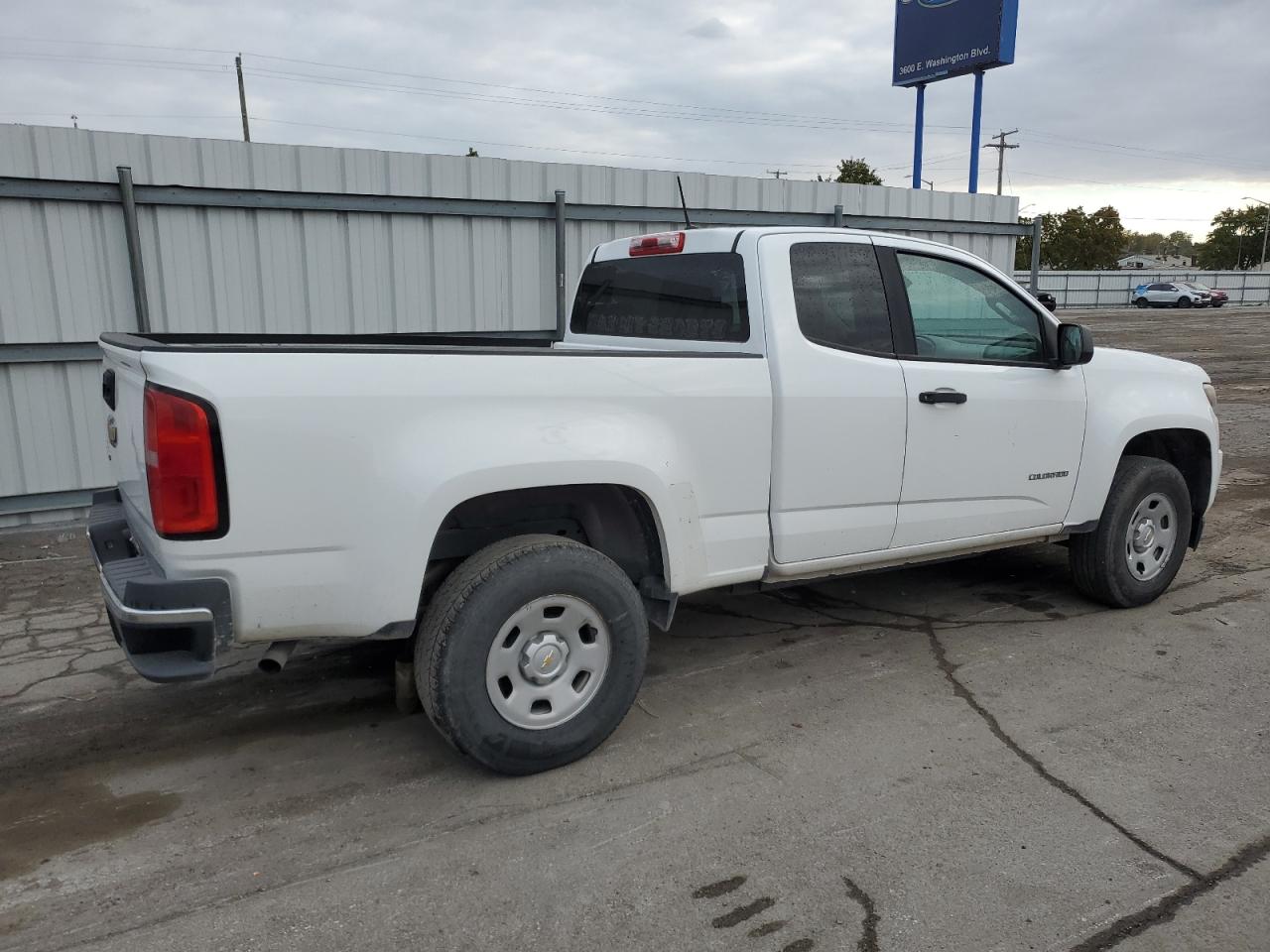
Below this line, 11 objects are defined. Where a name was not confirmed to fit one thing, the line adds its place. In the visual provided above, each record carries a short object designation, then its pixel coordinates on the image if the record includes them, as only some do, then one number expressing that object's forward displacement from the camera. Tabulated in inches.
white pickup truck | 116.4
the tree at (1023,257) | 2294.2
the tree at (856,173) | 1937.7
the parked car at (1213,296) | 1892.2
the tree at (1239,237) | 3614.7
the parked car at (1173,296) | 1878.7
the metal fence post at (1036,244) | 440.5
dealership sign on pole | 613.3
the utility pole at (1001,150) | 2560.8
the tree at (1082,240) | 2802.7
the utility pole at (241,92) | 1675.7
